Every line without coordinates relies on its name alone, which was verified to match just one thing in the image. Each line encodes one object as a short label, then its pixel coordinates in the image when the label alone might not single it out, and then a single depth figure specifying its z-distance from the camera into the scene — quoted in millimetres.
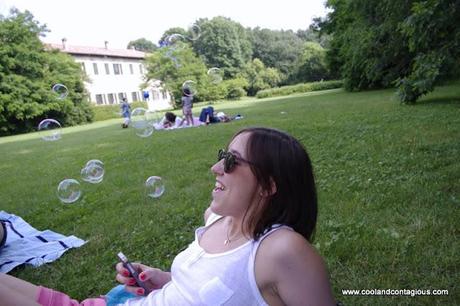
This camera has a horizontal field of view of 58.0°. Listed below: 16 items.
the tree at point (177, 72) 33000
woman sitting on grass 1508
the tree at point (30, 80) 30344
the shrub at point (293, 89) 47156
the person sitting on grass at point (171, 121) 15711
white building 44281
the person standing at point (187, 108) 14853
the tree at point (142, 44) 89625
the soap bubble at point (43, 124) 7988
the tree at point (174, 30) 34538
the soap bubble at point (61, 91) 8547
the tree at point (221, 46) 47906
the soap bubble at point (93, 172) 6109
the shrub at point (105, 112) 35938
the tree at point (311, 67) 60750
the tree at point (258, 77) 56372
